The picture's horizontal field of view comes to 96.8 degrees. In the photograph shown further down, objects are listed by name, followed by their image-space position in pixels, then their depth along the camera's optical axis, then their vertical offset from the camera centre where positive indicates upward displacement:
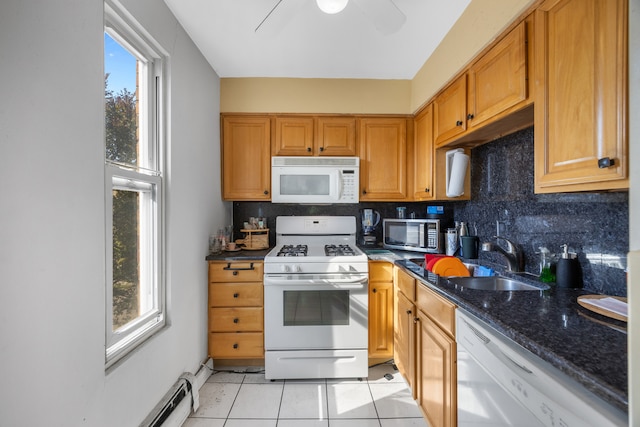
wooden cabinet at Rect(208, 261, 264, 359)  2.24 -0.77
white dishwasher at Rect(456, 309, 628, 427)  0.68 -0.52
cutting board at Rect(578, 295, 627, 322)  0.93 -0.34
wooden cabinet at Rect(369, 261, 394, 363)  2.23 -0.78
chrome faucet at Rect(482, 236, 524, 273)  1.62 -0.26
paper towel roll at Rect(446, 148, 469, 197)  2.05 +0.29
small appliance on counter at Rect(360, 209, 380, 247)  2.78 -0.09
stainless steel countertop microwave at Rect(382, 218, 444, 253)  2.29 -0.19
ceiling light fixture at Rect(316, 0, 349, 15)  1.27 +0.95
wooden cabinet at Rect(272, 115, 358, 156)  2.56 +0.70
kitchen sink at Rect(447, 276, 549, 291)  1.63 -0.41
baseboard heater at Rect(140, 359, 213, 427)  1.49 -1.10
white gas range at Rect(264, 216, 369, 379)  2.13 -0.79
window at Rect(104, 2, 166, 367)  1.32 +0.15
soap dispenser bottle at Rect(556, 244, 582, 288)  1.29 -0.27
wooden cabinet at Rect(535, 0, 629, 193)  0.86 +0.40
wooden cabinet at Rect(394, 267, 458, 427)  1.34 -0.77
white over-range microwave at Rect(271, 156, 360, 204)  2.50 +0.30
